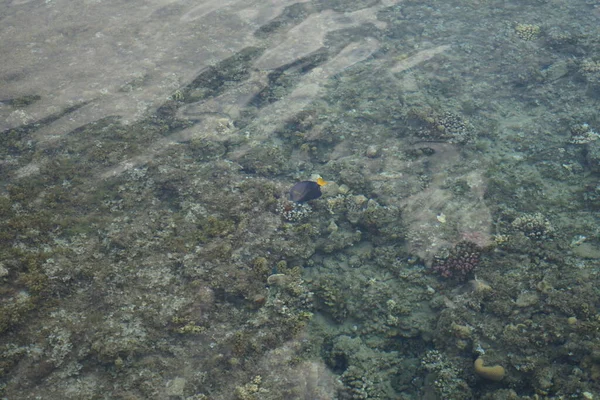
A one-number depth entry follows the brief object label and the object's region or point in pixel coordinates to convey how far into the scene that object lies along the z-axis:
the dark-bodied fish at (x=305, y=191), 7.16
